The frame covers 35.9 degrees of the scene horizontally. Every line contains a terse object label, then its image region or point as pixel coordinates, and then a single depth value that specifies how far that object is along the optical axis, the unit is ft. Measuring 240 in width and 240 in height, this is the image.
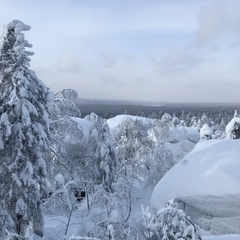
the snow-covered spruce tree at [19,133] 40.75
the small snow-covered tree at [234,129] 91.76
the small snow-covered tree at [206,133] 115.75
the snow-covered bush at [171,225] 23.59
